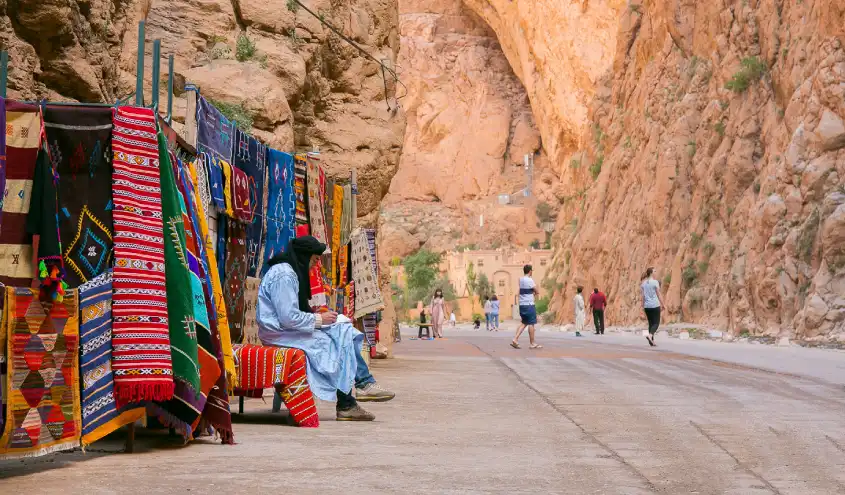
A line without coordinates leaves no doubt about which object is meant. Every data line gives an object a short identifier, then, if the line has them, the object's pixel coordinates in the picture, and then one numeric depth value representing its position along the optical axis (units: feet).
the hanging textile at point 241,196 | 29.73
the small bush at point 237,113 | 41.19
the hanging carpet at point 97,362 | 18.70
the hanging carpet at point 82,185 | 19.17
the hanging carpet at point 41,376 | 17.04
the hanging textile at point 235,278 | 29.60
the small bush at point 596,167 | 183.81
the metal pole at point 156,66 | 21.12
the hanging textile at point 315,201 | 39.04
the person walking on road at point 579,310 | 114.32
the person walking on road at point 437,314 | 113.70
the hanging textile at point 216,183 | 27.63
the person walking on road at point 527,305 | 71.00
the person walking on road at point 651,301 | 77.05
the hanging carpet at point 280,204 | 34.81
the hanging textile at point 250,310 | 30.97
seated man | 25.77
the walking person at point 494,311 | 161.79
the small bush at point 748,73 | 115.85
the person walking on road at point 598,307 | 112.06
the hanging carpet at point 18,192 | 17.89
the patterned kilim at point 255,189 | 32.27
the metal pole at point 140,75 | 20.48
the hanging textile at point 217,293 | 22.40
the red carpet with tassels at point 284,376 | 25.25
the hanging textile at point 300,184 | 37.81
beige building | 305.94
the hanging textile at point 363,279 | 47.50
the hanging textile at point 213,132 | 27.50
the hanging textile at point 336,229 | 45.32
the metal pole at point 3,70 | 18.82
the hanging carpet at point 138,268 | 19.24
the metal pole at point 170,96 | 22.45
